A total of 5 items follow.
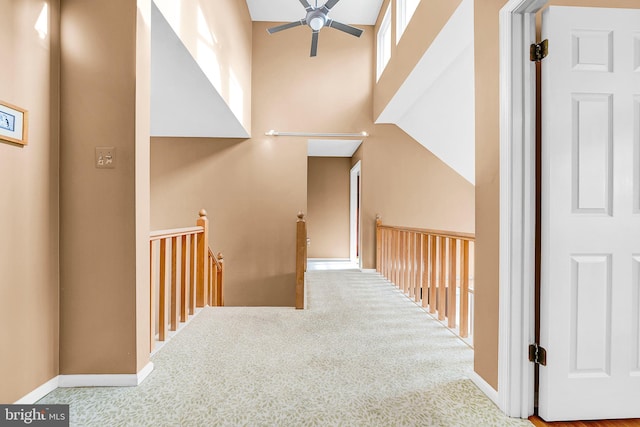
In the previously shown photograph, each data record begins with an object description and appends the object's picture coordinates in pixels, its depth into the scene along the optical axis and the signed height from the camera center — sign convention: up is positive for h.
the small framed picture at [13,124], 1.50 +0.38
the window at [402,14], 4.31 +2.51
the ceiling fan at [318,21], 3.81 +2.17
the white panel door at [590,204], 1.58 +0.04
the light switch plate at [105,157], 1.89 +0.28
